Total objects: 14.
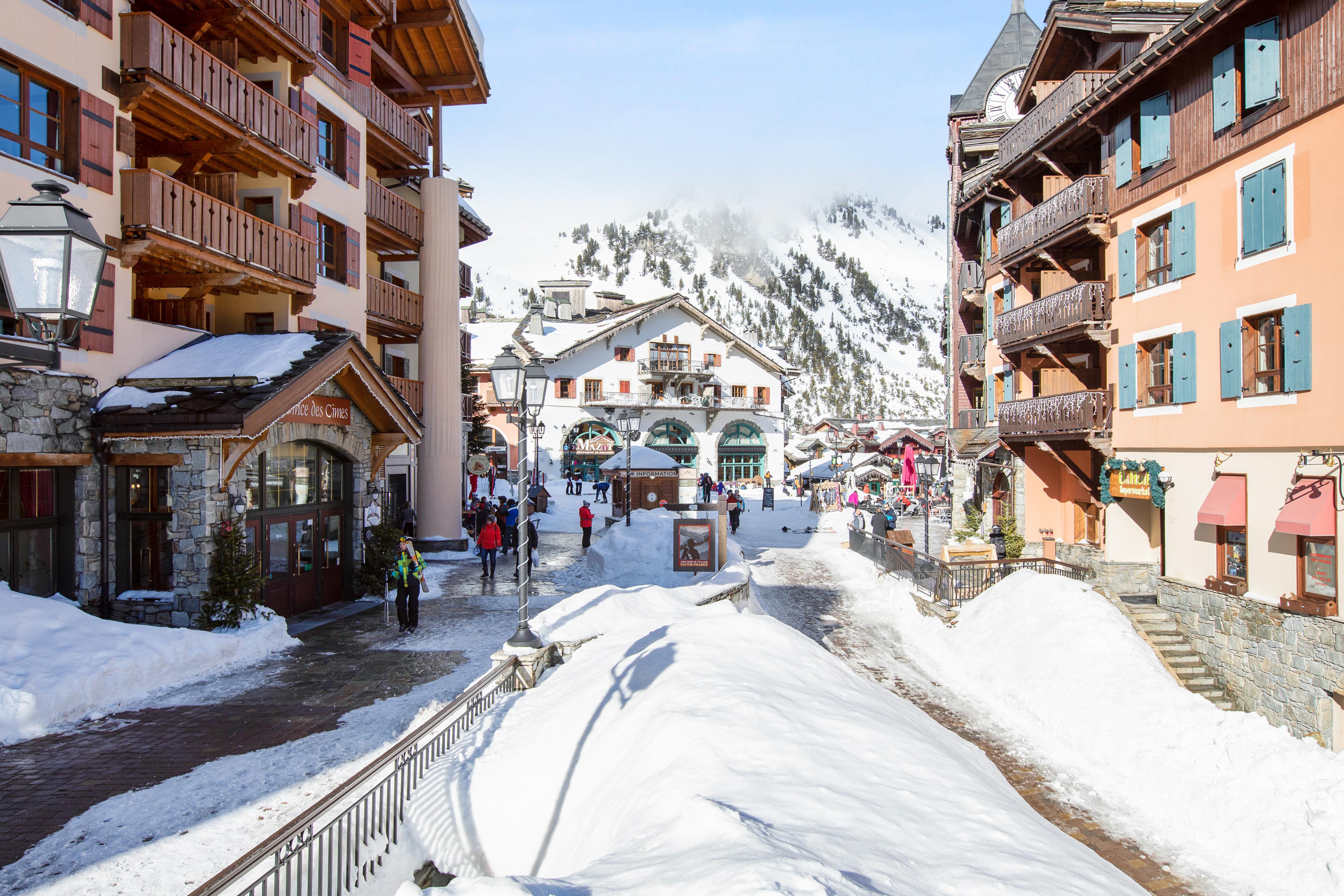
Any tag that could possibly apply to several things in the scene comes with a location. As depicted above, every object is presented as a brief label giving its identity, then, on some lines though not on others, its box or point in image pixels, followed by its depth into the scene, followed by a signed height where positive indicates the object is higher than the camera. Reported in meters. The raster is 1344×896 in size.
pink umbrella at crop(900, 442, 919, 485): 39.07 -0.44
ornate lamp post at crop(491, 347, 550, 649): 9.93 +0.73
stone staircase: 14.65 -3.61
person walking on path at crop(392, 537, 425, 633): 13.94 -2.16
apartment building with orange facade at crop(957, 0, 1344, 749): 12.88 +2.86
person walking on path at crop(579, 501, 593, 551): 25.91 -1.95
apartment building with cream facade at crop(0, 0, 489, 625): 11.79 +3.44
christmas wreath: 16.89 -0.23
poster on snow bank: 20.56 -2.16
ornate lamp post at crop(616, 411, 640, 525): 31.64 +1.21
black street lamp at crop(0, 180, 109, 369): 4.86 +1.26
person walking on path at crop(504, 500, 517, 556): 21.55 -1.78
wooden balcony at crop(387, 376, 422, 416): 22.97 +2.08
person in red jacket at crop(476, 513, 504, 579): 19.97 -2.04
